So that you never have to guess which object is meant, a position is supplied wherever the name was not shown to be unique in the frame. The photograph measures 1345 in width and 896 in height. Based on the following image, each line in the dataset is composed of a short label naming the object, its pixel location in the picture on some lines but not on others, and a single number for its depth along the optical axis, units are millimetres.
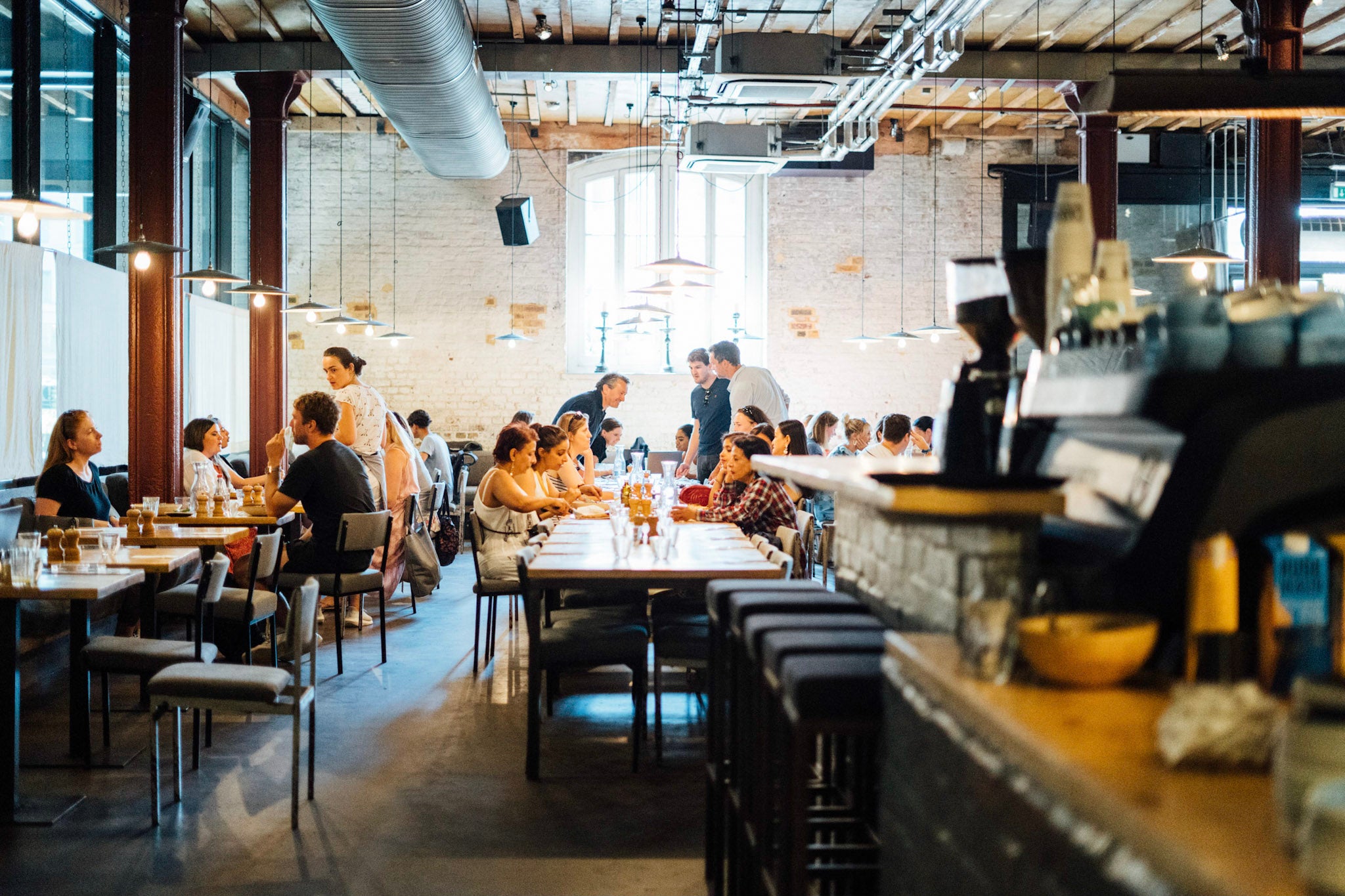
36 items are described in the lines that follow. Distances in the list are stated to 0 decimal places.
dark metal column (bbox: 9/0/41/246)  7074
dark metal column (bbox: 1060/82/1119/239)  9906
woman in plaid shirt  5570
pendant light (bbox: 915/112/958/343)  13172
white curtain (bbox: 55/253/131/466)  7539
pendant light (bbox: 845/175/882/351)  12914
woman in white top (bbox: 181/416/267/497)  7004
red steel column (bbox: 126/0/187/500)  7418
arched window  13281
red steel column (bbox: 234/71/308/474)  9938
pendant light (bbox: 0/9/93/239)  4965
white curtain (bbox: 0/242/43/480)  6742
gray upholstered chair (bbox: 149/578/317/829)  3641
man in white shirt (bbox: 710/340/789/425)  8180
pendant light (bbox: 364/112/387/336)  13008
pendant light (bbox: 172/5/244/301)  7055
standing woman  7305
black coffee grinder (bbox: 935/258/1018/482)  2395
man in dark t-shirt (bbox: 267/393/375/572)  5957
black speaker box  11773
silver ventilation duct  6238
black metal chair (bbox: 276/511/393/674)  5750
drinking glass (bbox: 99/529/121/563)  4531
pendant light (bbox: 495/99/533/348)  12812
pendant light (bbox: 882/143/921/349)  11281
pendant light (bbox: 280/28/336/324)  9156
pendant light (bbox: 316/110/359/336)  12977
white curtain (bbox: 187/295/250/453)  10320
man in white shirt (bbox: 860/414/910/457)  7834
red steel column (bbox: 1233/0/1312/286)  7070
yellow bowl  1523
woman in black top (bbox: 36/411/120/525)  5656
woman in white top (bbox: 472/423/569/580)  5750
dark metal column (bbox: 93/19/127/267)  8406
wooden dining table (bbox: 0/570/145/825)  3682
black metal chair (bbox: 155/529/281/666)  5020
